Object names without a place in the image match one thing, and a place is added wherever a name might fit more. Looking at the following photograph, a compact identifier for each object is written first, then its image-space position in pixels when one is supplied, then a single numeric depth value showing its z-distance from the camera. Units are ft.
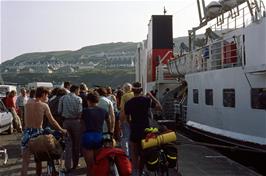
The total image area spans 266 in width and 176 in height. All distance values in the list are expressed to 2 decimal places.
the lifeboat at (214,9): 48.24
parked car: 49.48
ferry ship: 29.89
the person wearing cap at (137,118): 25.07
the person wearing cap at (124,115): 28.04
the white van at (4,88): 91.39
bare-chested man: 24.09
